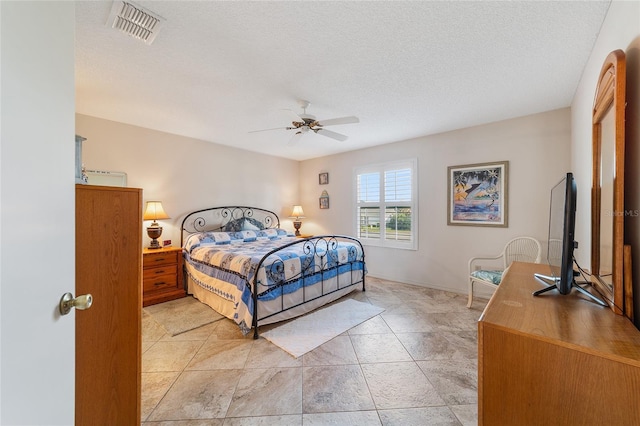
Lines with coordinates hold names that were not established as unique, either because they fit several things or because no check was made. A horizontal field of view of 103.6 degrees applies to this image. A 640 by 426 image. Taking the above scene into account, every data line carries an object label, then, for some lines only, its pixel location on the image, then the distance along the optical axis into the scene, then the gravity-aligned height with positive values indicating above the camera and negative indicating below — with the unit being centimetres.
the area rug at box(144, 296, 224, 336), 279 -125
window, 430 +15
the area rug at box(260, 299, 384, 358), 244 -126
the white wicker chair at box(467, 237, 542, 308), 309 -57
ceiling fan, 270 +100
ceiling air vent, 153 +124
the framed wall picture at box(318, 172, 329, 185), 547 +75
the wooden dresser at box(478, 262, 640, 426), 75 -51
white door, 59 +1
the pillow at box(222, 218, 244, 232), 455 -24
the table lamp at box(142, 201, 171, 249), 362 -6
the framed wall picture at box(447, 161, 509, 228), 341 +26
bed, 265 -71
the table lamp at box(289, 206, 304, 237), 558 -5
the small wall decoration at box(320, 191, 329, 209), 548 +28
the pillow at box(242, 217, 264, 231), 462 -23
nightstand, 340 -88
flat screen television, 120 -15
